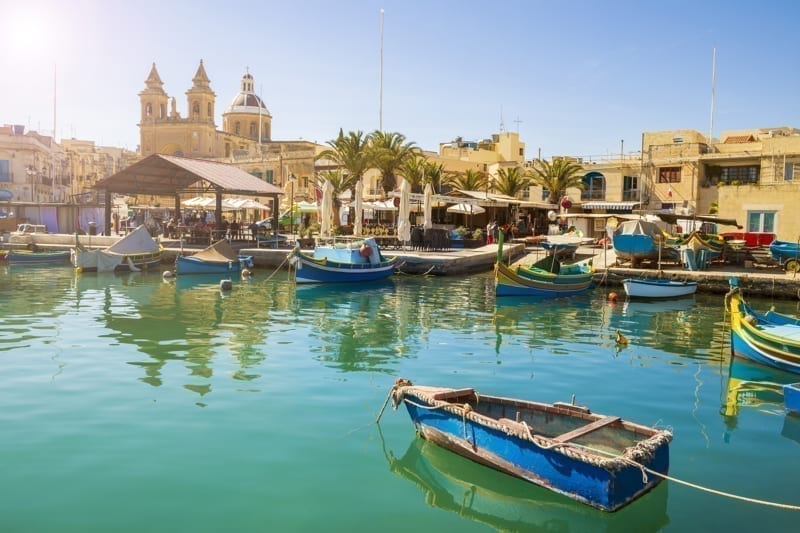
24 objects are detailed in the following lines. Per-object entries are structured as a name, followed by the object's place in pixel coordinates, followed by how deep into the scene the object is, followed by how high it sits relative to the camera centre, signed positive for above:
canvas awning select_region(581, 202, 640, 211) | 47.72 +1.27
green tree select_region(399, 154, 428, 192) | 47.70 +3.27
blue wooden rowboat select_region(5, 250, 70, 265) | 36.50 -2.45
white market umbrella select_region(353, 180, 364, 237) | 35.34 +0.52
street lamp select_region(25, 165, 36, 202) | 65.12 +3.59
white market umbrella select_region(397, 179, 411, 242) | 33.94 +0.04
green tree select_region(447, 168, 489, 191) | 51.06 +3.04
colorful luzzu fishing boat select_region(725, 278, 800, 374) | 13.83 -2.26
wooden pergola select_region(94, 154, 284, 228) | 36.06 +1.99
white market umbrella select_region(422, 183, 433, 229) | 36.25 +0.81
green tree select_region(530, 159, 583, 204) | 48.62 +3.20
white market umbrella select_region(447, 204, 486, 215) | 43.03 +0.71
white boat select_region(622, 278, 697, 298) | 25.50 -2.38
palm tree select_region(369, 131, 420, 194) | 45.00 +4.53
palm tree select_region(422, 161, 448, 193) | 48.17 +3.13
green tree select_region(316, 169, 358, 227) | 45.47 +2.45
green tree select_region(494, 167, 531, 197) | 50.38 +2.97
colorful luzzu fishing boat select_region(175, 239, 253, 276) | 31.69 -2.18
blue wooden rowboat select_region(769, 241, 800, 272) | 28.56 -1.12
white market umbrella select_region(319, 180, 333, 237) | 34.34 +0.36
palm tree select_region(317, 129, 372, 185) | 44.34 +4.12
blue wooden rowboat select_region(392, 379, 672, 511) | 7.38 -2.61
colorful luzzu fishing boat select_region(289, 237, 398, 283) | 28.56 -1.94
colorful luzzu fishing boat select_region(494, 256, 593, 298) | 24.98 -2.17
